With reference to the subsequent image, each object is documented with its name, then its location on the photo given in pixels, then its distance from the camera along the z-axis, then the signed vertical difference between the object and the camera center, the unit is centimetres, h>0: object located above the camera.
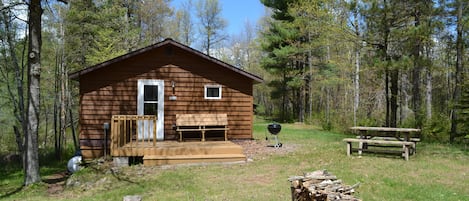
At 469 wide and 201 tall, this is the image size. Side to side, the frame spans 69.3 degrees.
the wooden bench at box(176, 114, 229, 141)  1096 -64
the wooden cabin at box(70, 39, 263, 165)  1068 +22
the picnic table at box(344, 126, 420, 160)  822 -96
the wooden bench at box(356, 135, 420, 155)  904 -98
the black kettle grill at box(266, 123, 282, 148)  1116 -83
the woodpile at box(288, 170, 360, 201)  366 -99
